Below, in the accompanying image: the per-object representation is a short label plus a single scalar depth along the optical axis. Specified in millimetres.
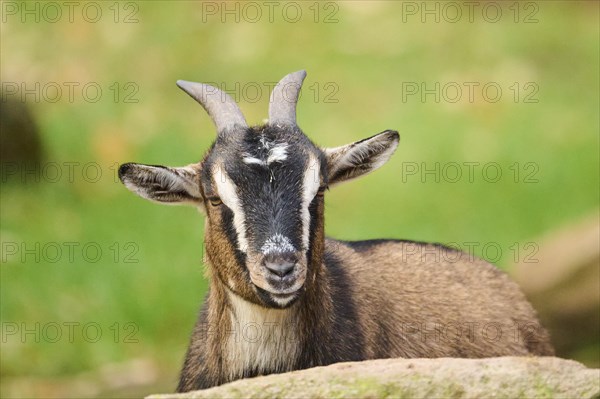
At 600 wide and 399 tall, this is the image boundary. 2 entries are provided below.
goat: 12773
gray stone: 10508
